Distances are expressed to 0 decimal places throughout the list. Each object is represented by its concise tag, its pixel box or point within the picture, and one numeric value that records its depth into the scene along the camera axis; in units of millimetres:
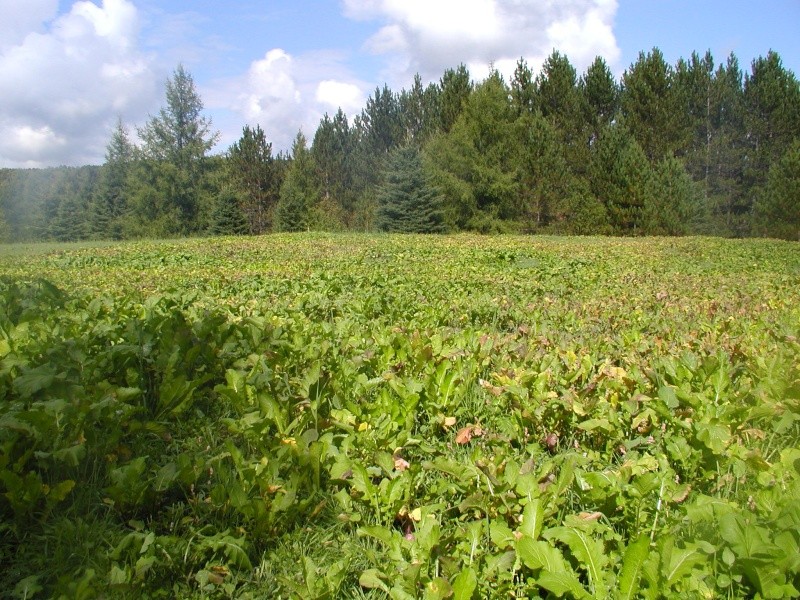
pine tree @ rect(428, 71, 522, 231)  35625
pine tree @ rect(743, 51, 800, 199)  31281
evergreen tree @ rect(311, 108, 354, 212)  44781
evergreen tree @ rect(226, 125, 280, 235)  45781
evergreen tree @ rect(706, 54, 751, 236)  32875
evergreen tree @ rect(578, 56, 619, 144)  35219
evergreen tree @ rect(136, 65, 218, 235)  37094
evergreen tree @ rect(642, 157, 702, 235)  29219
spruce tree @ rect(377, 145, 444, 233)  29844
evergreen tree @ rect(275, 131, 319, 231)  38188
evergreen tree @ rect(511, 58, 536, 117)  37031
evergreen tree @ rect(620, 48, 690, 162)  32875
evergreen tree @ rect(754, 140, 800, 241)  28281
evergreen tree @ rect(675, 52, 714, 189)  33406
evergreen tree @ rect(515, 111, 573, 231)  34719
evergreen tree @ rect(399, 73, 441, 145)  41625
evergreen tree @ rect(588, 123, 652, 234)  30688
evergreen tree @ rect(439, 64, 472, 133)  38969
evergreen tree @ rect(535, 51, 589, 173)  35781
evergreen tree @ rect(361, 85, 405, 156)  44312
